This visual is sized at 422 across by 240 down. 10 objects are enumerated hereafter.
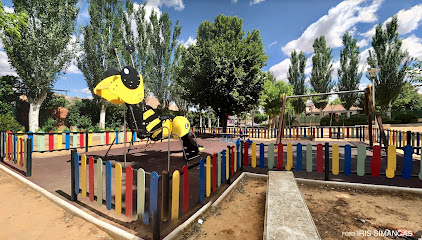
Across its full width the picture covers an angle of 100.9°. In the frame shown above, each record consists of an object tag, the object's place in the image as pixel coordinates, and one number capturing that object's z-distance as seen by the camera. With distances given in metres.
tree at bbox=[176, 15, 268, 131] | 15.24
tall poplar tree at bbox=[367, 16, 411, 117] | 23.92
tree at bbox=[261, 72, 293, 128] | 26.38
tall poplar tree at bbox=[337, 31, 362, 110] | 27.73
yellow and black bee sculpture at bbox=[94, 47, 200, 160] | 4.07
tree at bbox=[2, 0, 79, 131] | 11.60
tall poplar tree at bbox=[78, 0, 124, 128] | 15.45
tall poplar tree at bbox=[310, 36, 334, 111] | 29.22
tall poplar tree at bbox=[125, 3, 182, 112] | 19.28
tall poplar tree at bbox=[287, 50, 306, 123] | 31.84
